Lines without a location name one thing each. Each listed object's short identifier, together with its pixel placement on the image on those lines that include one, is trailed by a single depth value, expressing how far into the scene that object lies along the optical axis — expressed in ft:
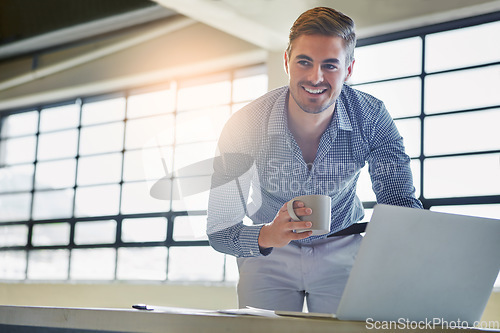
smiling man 5.12
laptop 2.68
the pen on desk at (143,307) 3.17
